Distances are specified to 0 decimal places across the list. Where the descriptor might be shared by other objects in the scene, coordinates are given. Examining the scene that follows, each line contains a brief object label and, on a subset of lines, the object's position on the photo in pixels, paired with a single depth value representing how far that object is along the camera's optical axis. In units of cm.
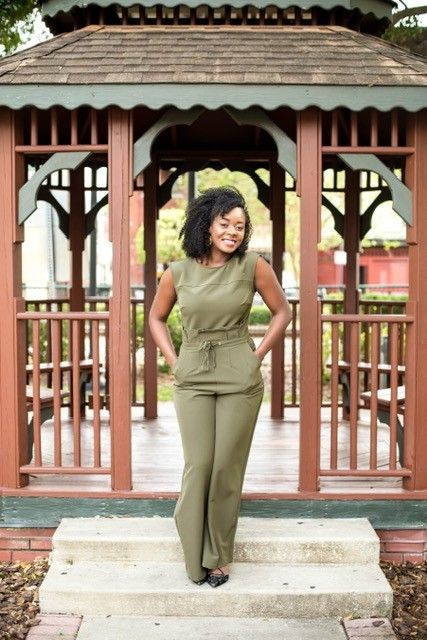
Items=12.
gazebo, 618
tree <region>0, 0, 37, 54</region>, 1050
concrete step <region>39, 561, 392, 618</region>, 551
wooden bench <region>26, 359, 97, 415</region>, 867
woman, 536
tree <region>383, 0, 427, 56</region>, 1096
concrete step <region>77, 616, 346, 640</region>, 525
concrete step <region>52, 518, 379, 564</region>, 598
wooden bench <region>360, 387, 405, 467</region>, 688
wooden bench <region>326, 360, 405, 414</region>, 889
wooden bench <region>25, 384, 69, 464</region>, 728
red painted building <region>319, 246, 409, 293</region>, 4316
